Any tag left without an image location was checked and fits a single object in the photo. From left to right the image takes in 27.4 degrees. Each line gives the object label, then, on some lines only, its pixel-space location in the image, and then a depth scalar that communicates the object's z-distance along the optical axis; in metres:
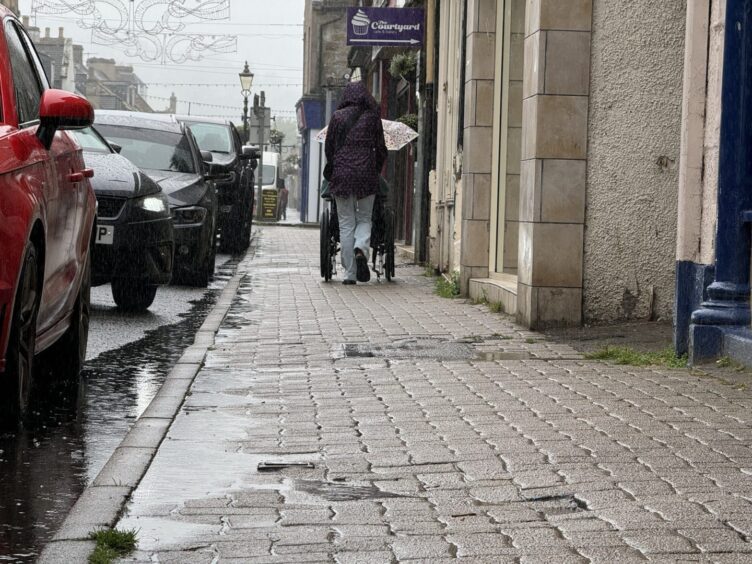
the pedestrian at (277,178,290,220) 64.40
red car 5.92
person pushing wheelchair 15.95
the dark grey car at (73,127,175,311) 11.96
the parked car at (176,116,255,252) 22.44
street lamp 49.47
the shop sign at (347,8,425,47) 21.05
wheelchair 16.34
